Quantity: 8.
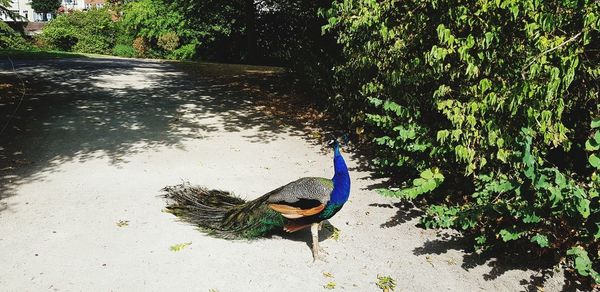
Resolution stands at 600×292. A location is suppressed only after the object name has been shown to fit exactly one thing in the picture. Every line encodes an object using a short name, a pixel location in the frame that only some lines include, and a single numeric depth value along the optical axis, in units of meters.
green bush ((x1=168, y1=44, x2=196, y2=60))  27.20
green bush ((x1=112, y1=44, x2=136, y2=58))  29.72
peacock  4.91
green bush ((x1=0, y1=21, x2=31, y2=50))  9.39
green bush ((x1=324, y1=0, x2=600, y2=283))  4.55
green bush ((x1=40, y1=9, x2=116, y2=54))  31.19
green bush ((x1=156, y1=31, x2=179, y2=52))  28.27
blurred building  63.22
